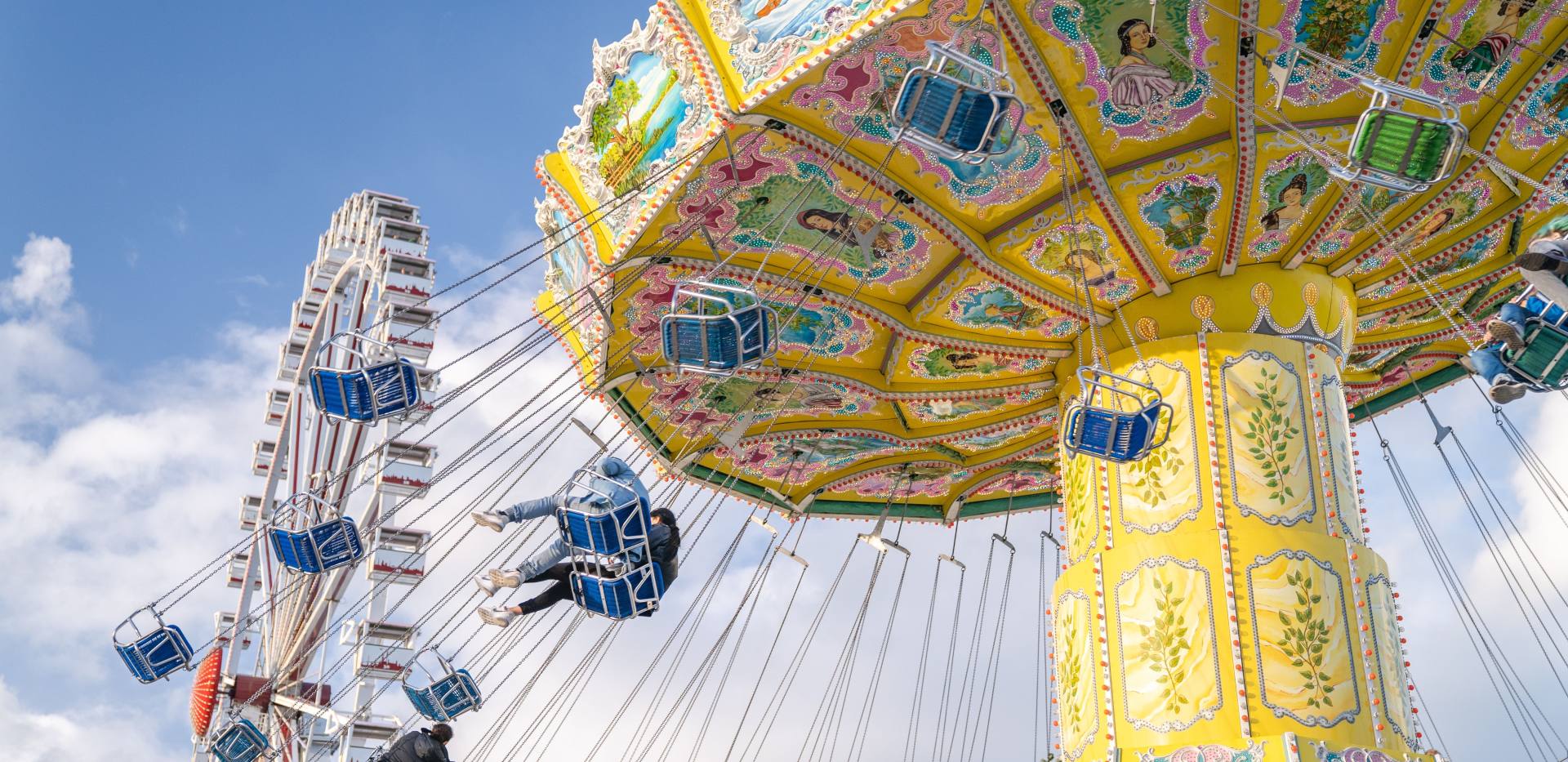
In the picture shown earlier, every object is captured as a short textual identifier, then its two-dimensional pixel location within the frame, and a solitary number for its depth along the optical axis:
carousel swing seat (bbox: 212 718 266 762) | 12.87
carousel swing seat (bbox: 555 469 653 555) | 9.86
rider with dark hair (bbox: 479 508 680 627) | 10.90
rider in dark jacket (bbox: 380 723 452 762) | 9.78
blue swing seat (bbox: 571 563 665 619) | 10.62
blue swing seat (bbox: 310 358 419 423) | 10.34
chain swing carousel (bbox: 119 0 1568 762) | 9.50
